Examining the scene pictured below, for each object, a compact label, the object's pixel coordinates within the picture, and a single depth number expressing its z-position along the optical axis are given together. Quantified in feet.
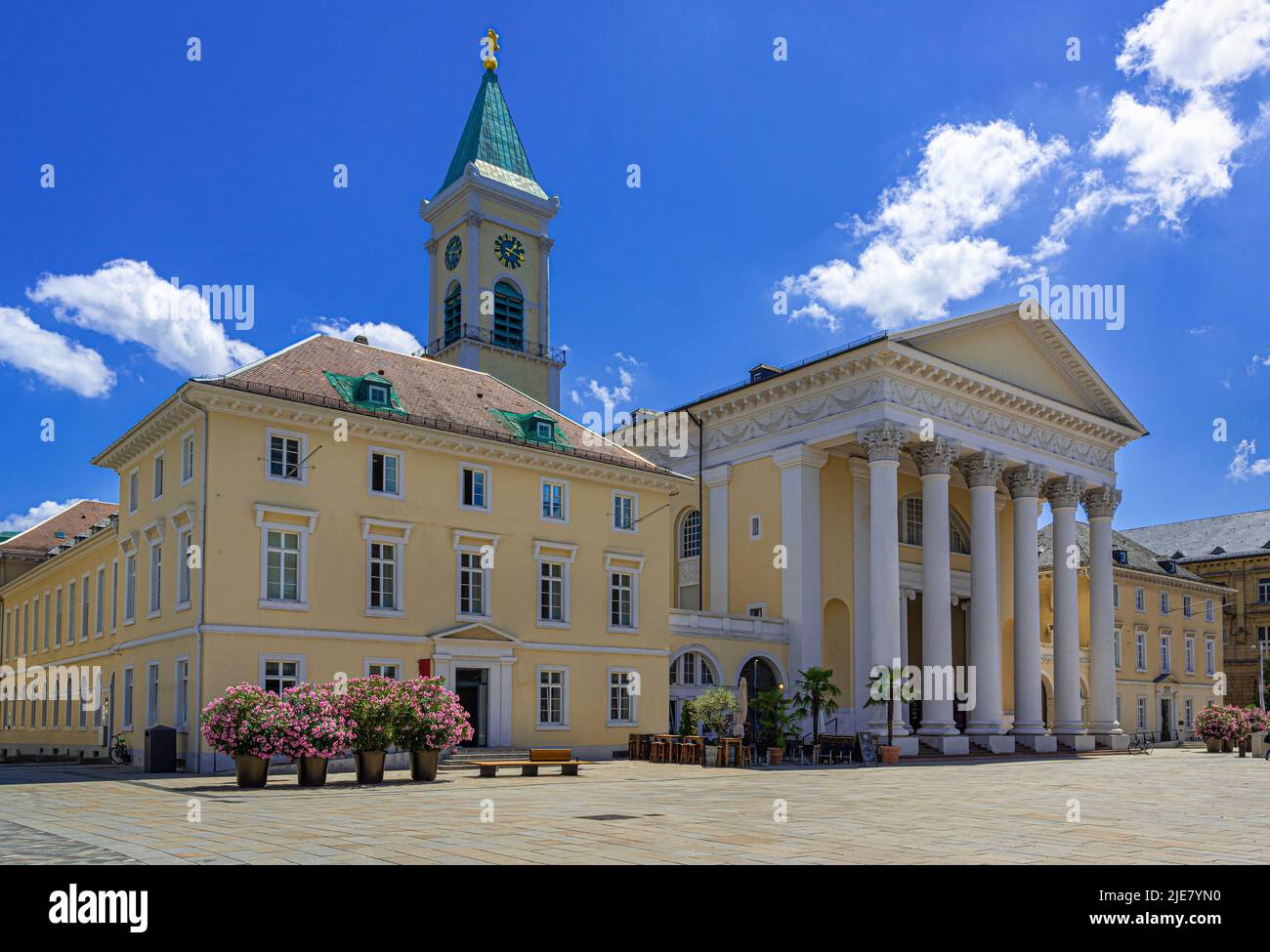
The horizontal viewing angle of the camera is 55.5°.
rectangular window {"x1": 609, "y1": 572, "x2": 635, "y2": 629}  130.82
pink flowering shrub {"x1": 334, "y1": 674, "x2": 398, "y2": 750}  78.54
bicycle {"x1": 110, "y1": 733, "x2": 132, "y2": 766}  111.14
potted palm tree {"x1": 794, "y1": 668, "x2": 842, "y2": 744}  134.00
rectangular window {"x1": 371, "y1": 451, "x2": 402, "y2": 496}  111.86
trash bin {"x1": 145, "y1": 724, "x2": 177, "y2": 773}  95.76
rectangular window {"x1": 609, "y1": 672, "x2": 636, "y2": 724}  129.08
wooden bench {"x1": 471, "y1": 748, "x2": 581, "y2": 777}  93.61
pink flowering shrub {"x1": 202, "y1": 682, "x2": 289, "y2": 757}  73.72
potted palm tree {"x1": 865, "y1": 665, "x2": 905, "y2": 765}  131.64
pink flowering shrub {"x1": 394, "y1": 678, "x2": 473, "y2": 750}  81.71
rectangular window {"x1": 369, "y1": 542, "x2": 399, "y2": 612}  110.83
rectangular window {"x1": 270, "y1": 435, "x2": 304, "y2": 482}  105.09
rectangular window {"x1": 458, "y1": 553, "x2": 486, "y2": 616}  117.60
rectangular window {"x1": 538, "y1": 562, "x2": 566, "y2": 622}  124.16
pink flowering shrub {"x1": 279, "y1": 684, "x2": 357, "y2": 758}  74.38
